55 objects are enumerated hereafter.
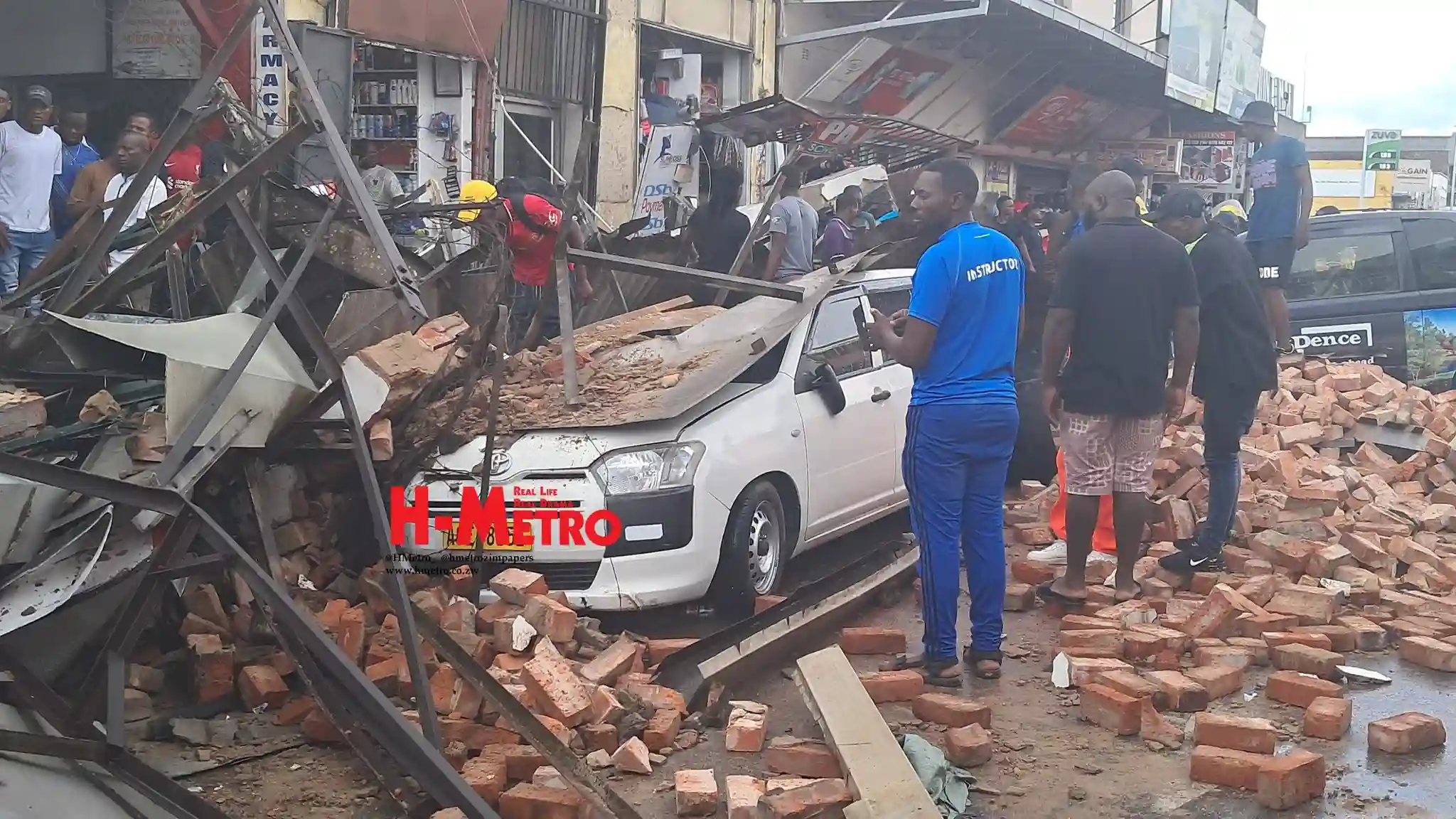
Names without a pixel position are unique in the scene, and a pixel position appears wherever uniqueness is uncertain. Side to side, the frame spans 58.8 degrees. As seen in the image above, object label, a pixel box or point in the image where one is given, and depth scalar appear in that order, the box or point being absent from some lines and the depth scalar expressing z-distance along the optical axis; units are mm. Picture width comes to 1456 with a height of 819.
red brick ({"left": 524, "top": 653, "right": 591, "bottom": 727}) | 4148
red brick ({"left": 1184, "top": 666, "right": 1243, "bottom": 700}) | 4684
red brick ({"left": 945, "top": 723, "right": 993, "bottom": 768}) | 4117
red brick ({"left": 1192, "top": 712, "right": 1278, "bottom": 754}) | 4008
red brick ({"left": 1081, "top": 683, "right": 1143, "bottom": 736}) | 4348
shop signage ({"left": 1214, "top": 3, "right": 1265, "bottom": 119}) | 26312
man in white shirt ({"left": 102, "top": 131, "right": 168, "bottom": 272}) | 7516
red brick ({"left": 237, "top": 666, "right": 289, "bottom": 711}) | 4375
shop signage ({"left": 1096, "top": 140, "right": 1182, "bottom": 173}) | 22969
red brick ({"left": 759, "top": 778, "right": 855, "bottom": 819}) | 3471
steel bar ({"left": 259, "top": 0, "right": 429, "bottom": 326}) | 3443
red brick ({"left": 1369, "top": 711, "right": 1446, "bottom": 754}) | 4145
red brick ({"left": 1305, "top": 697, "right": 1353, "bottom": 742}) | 4316
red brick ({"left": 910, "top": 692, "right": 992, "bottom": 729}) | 4320
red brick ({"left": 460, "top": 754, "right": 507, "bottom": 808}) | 3707
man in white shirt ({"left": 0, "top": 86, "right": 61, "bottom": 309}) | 7699
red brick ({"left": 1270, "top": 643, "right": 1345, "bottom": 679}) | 4895
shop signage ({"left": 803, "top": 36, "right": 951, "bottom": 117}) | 16172
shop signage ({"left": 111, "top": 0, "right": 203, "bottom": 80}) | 9367
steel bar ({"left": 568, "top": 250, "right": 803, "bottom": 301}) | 6129
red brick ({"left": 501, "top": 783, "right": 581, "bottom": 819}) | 3613
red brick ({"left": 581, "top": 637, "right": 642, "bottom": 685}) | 4465
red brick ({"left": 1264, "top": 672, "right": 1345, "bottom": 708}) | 4570
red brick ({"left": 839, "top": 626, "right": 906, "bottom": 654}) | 5211
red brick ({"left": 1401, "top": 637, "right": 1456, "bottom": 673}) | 5070
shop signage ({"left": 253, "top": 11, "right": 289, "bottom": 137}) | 9211
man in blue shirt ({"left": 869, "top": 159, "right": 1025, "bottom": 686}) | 4746
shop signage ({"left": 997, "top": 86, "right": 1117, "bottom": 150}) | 21906
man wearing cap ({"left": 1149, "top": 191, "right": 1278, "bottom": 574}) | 6184
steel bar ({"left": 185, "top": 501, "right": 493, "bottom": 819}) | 3119
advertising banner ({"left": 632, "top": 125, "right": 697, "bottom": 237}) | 11625
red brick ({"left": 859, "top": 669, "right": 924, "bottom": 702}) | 4633
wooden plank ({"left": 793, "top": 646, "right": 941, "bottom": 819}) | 3521
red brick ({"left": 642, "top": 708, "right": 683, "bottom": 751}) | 4219
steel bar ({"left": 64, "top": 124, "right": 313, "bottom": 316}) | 3590
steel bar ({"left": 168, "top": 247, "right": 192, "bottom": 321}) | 4781
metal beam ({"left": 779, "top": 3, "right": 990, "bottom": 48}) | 14875
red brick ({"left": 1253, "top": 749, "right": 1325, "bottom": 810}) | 3746
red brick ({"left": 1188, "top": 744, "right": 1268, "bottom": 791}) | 3875
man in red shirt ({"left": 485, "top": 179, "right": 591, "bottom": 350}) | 6719
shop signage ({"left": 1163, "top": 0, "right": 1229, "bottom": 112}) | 22844
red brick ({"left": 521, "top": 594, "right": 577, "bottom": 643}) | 4641
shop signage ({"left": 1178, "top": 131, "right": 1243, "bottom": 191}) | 22750
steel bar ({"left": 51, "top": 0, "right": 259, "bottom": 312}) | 3822
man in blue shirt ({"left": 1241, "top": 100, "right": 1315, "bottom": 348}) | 9234
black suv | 9664
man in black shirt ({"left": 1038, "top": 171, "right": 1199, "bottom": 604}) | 5566
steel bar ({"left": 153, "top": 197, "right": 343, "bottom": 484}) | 3354
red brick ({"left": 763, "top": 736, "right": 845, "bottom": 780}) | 3887
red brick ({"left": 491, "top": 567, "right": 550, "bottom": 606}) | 4758
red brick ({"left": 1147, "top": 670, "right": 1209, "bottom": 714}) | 4582
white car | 5016
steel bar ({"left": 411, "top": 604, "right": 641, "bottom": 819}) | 3520
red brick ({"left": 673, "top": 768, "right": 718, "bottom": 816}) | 3711
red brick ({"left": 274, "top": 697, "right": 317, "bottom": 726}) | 4285
